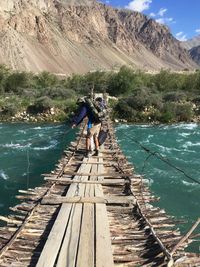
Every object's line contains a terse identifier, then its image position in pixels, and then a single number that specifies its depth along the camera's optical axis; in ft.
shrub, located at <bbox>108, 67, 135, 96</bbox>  85.19
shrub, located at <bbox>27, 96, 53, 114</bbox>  66.41
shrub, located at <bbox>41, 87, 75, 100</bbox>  77.61
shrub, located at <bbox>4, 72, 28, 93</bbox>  89.98
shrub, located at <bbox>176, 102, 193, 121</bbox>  64.97
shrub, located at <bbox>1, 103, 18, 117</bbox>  65.54
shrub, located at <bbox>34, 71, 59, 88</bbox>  101.04
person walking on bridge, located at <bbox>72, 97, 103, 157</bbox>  21.21
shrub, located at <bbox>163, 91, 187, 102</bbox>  73.32
